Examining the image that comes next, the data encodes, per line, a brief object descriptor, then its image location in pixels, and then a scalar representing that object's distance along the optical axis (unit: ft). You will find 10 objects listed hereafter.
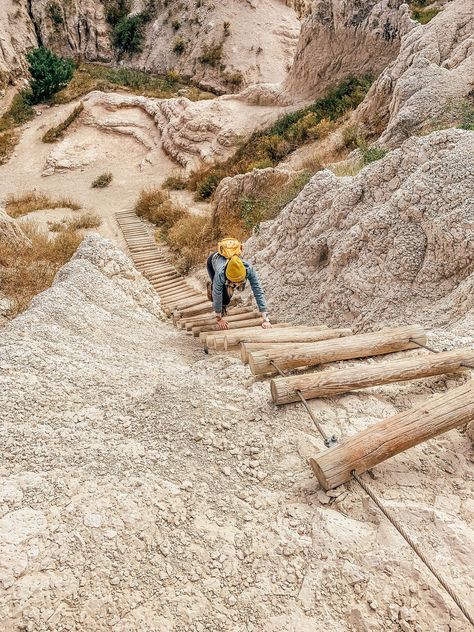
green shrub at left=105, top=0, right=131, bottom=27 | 113.60
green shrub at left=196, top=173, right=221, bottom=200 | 50.72
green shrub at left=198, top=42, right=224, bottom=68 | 95.61
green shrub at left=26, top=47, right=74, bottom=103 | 79.30
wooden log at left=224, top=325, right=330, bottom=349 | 15.21
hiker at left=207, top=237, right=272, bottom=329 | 15.52
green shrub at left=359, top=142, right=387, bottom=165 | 28.45
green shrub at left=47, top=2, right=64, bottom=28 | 103.61
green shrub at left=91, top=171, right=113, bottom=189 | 60.03
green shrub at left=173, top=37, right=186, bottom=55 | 103.45
